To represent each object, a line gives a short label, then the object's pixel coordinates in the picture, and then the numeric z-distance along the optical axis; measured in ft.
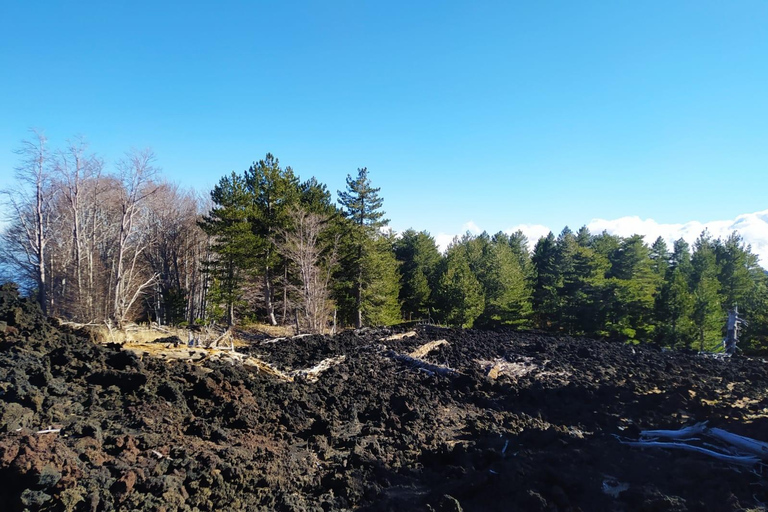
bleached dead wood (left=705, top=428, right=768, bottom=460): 17.38
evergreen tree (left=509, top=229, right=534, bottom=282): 154.40
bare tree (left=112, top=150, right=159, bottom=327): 65.98
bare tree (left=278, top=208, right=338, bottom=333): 63.77
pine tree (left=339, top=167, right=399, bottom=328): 83.66
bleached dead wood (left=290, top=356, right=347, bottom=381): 33.42
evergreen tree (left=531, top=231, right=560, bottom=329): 99.56
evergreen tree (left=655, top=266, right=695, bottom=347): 70.28
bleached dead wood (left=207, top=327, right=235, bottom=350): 38.69
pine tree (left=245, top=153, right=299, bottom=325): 77.87
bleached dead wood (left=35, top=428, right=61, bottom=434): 14.58
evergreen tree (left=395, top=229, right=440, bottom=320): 110.22
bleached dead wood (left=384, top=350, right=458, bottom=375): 36.73
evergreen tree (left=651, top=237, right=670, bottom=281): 127.85
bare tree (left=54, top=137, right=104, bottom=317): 66.69
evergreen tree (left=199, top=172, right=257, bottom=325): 71.97
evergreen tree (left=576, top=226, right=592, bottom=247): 156.35
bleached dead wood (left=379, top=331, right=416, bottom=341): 50.14
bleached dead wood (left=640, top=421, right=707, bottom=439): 20.76
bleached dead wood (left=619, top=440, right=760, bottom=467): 17.09
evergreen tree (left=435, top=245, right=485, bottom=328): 94.48
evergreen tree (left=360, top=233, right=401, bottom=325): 84.48
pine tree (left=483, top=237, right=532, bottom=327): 104.42
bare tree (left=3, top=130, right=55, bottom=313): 62.85
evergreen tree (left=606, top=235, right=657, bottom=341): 81.92
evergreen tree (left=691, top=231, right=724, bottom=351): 70.74
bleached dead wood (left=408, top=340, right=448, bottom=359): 43.55
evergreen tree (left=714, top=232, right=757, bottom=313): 100.27
